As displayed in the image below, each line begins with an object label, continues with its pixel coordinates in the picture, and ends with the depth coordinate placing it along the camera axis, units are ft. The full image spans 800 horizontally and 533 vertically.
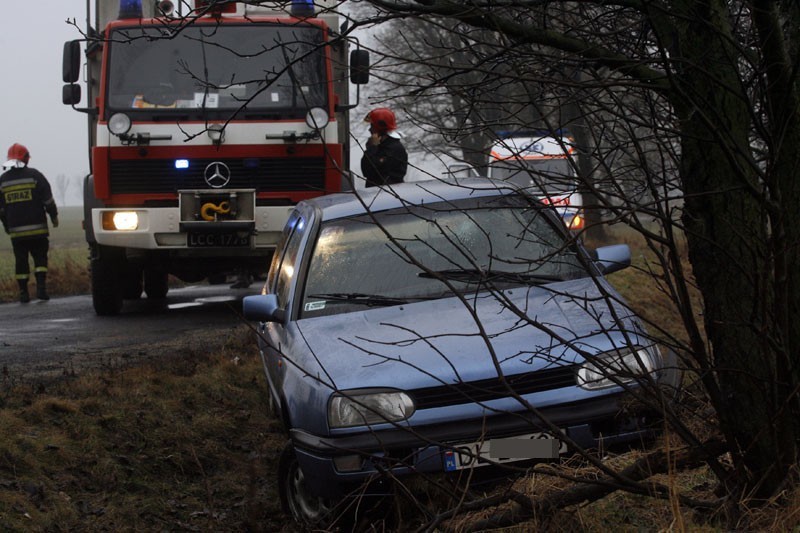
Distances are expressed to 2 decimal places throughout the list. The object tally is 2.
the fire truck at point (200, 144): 40.04
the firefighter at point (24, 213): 54.85
